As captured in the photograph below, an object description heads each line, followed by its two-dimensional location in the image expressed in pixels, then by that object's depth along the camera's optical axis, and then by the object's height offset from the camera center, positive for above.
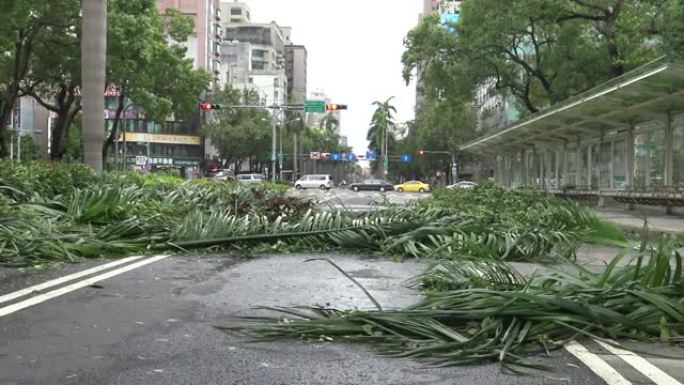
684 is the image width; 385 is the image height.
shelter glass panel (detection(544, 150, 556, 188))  35.94 +0.73
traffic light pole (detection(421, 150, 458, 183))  72.27 +2.65
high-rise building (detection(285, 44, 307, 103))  173.88 +28.38
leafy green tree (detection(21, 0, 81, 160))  28.56 +4.82
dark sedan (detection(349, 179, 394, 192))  67.50 -0.76
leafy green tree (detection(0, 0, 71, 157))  24.61 +5.46
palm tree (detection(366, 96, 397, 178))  106.62 +8.48
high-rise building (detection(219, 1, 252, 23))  157.25 +37.93
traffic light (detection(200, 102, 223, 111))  41.84 +4.23
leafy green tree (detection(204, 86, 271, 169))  76.06 +5.38
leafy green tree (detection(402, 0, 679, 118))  26.22 +5.86
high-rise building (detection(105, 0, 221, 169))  88.19 +5.14
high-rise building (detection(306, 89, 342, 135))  140.12 +14.75
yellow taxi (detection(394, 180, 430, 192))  72.88 -0.85
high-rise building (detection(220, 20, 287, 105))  125.44 +23.23
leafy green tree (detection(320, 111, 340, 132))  138.38 +11.30
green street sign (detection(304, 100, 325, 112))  44.75 +4.72
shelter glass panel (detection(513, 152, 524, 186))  42.17 +0.77
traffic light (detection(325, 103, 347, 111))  40.66 +4.27
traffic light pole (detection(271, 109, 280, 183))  56.45 +2.91
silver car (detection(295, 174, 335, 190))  67.06 -0.49
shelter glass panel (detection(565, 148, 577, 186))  32.34 +0.82
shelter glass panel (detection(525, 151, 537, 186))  39.22 +0.79
